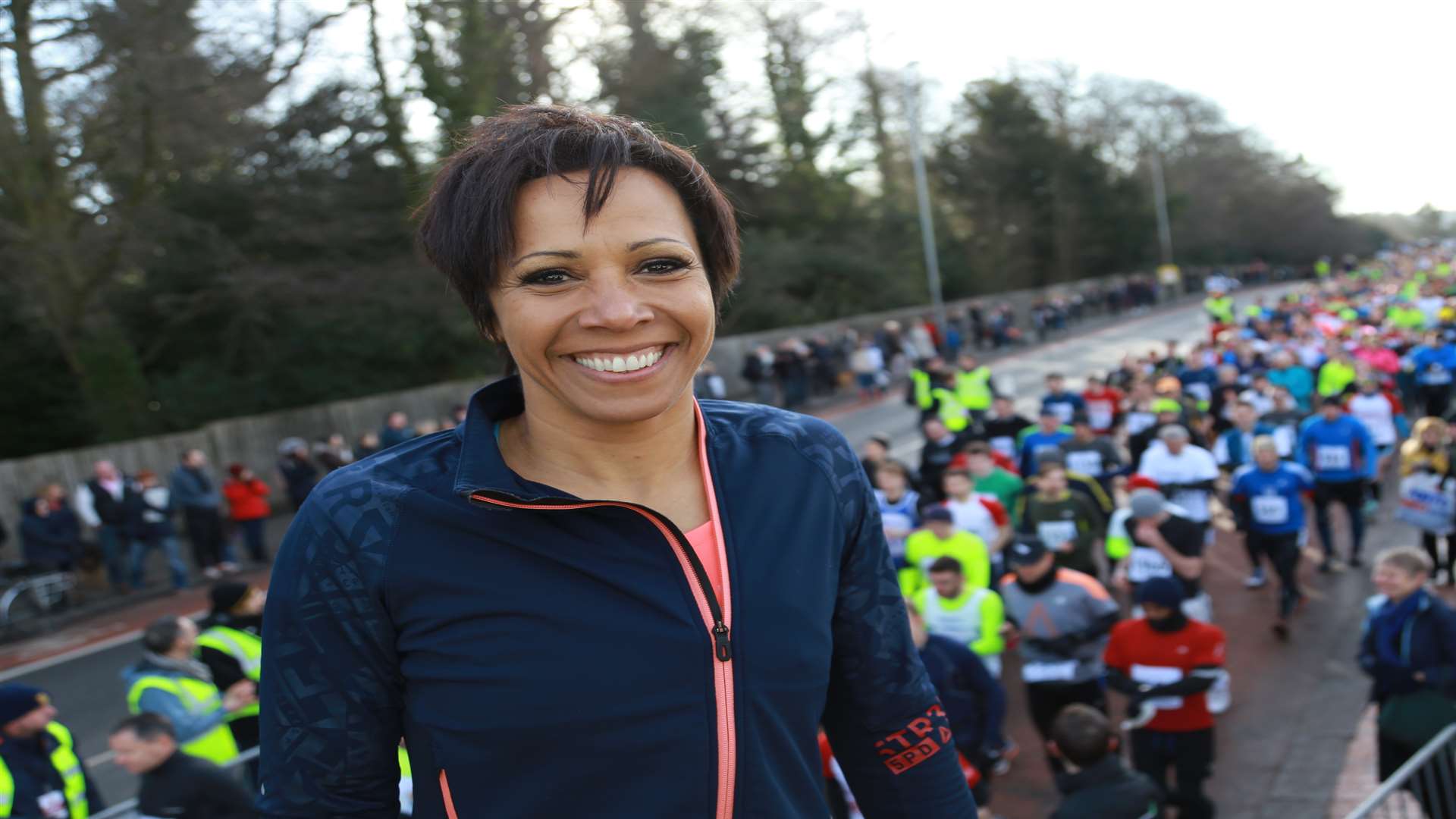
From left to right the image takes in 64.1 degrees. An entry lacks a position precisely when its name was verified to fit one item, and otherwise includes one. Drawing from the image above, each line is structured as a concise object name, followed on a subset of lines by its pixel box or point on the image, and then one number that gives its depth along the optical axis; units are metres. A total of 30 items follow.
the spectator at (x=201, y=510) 15.35
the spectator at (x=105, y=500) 14.87
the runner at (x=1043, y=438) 11.55
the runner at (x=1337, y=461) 10.80
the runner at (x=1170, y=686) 6.26
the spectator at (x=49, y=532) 14.40
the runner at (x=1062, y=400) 13.37
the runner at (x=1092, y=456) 10.68
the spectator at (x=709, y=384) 23.01
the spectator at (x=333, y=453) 17.11
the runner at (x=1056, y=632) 6.68
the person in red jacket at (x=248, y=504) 16.02
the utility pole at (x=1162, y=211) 56.22
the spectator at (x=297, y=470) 16.22
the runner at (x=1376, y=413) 12.84
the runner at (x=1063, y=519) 8.52
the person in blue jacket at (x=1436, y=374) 15.49
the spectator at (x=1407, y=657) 5.80
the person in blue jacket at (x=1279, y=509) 9.74
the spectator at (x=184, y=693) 6.04
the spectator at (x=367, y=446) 16.23
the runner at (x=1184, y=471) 9.77
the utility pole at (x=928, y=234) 33.47
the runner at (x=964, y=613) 6.89
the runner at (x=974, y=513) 8.93
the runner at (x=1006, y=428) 13.26
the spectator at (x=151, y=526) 14.98
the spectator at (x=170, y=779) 4.94
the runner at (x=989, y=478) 10.04
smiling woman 1.36
